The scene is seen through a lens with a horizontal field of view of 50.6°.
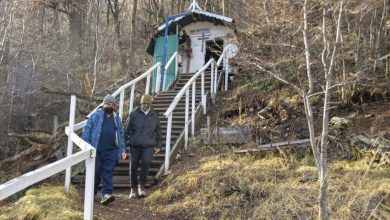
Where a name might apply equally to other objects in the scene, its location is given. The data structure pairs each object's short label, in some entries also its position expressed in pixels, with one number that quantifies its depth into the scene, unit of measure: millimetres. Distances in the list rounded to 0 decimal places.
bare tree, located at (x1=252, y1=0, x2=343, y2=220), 3844
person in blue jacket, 5910
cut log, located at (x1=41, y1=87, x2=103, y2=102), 10383
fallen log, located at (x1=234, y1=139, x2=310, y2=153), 6945
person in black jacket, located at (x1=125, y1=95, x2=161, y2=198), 6621
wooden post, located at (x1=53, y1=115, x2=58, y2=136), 9561
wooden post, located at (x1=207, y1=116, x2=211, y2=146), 8578
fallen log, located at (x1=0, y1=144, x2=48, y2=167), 9297
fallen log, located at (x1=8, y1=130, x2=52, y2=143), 10167
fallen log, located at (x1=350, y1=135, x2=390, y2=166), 5864
